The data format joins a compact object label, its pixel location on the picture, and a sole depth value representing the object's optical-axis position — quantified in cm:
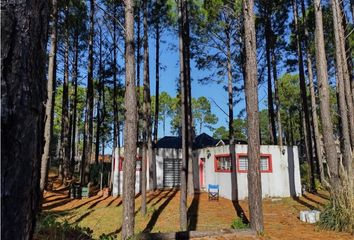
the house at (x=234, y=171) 1523
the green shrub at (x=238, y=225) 800
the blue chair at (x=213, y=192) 1462
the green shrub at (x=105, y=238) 469
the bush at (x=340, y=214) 711
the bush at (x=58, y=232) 362
